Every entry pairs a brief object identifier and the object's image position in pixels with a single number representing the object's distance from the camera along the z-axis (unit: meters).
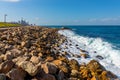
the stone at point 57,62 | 3.47
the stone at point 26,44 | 5.43
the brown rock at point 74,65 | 3.62
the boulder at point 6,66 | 2.64
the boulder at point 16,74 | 2.50
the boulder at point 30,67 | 2.59
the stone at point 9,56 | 3.21
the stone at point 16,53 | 3.55
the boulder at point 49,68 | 2.86
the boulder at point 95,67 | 3.48
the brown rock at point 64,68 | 3.23
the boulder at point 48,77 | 2.69
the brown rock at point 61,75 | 2.92
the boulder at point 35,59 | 3.17
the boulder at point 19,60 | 2.84
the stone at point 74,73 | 3.19
